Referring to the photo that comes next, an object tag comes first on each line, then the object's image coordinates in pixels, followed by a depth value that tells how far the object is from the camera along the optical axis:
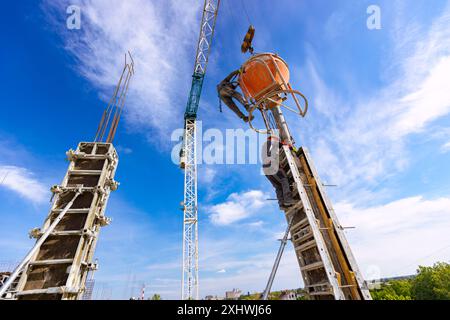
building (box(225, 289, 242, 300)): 33.24
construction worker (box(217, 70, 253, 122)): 8.86
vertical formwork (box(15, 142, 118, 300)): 4.81
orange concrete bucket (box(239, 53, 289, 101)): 7.23
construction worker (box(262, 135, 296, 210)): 6.49
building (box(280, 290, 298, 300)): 48.72
